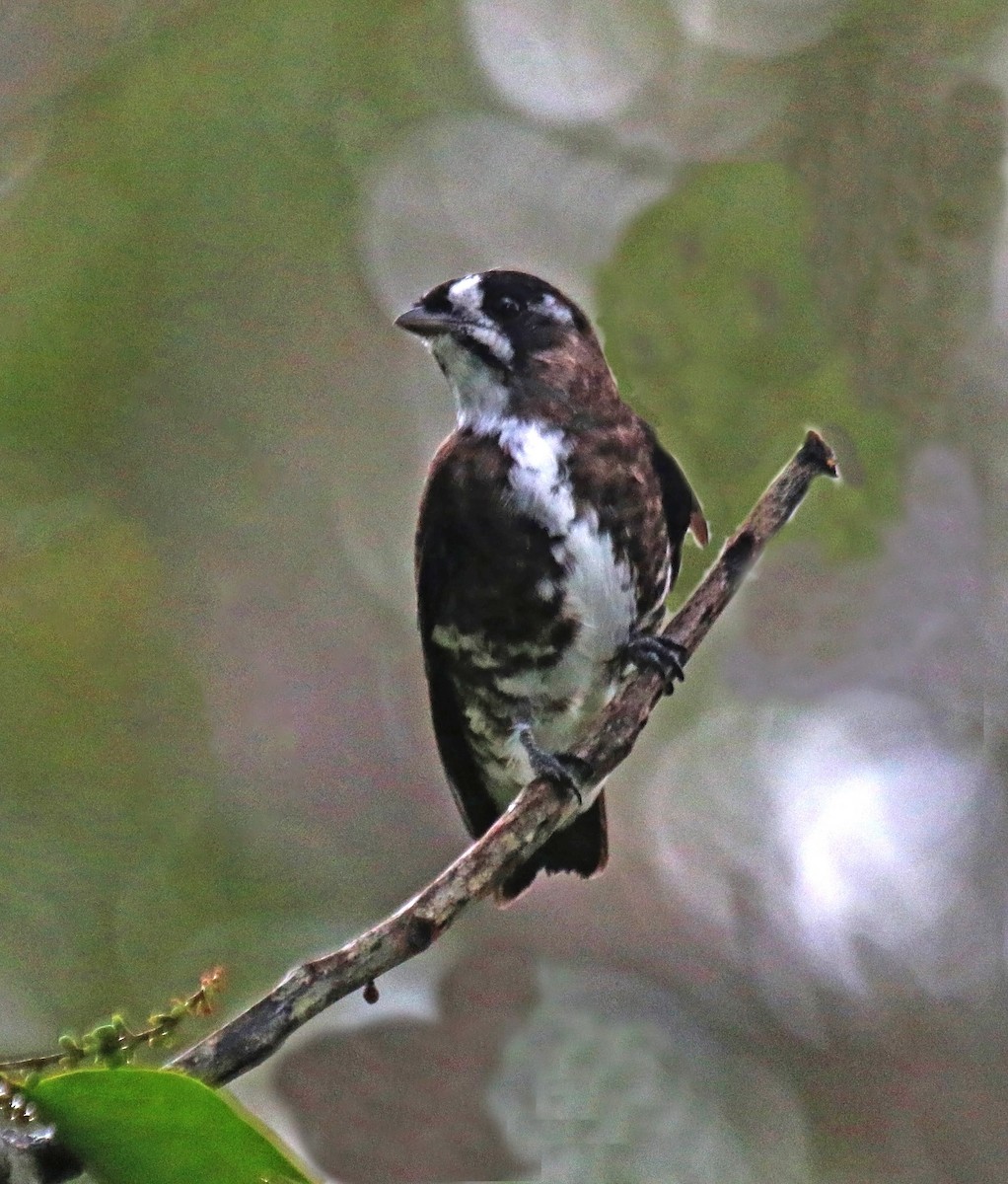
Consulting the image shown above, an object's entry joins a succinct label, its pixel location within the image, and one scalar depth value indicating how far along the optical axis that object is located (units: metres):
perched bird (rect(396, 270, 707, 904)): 3.52
